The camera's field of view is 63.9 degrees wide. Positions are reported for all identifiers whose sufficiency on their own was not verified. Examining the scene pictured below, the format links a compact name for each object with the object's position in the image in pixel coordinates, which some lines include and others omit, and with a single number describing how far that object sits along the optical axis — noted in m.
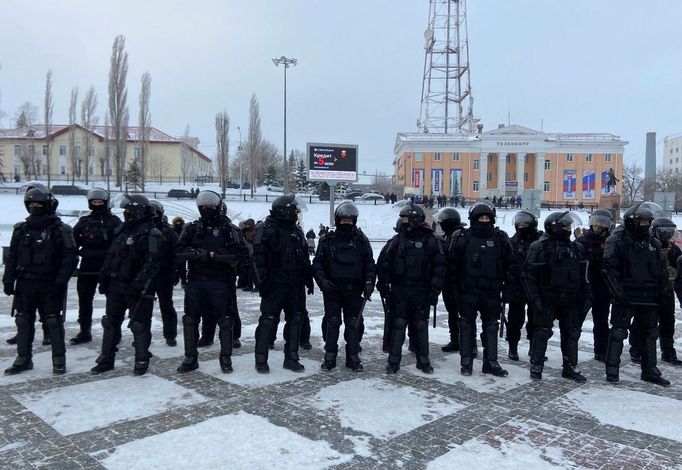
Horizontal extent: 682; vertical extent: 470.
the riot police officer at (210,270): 6.39
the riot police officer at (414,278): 6.61
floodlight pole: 38.38
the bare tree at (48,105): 57.09
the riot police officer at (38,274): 6.26
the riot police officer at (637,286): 6.47
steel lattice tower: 67.94
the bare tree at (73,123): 60.34
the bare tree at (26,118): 85.19
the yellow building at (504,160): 70.62
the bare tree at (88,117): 60.84
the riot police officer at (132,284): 6.34
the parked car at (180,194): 48.58
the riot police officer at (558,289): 6.45
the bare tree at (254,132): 59.69
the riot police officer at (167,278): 6.78
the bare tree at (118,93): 52.81
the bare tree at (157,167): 78.31
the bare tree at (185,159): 82.47
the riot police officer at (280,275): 6.57
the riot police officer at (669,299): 7.40
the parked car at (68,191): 46.81
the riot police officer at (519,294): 7.38
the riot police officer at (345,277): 6.64
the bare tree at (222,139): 59.92
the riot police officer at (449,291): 7.85
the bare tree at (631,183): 67.38
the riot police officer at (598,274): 7.40
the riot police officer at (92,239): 7.64
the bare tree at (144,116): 58.88
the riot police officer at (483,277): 6.57
